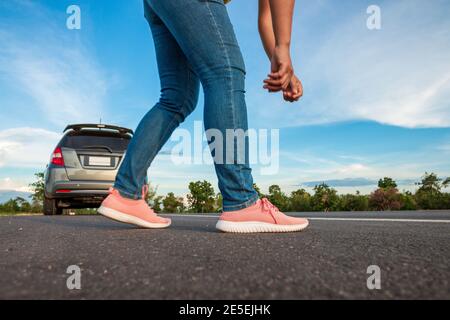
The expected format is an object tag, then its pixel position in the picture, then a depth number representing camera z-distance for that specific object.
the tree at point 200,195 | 14.30
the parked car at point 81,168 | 6.40
